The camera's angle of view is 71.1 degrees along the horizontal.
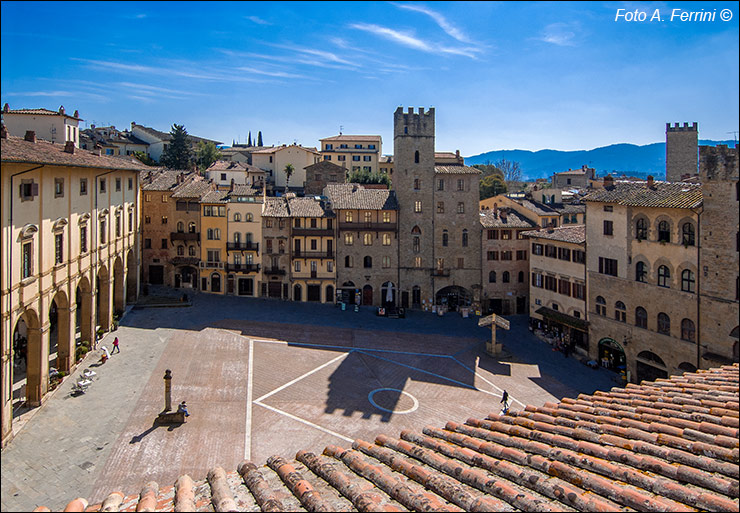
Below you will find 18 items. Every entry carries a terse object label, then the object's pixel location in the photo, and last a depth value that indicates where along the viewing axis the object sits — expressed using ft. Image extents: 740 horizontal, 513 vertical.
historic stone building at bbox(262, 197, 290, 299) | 185.06
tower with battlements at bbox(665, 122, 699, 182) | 242.58
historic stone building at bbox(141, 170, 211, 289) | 185.68
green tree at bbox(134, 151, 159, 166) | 291.01
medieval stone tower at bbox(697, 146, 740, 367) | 99.96
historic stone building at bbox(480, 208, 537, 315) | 185.57
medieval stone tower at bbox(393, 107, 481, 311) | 190.49
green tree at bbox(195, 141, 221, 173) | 325.21
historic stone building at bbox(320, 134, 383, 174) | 324.60
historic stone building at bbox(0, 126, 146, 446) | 77.61
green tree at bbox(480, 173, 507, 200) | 287.48
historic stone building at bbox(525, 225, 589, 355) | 147.64
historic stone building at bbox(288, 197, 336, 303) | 185.68
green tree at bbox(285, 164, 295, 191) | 294.25
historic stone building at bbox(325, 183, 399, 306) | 187.42
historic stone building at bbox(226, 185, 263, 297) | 184.24
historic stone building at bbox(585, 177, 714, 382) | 114.11
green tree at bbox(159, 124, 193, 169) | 296.51
